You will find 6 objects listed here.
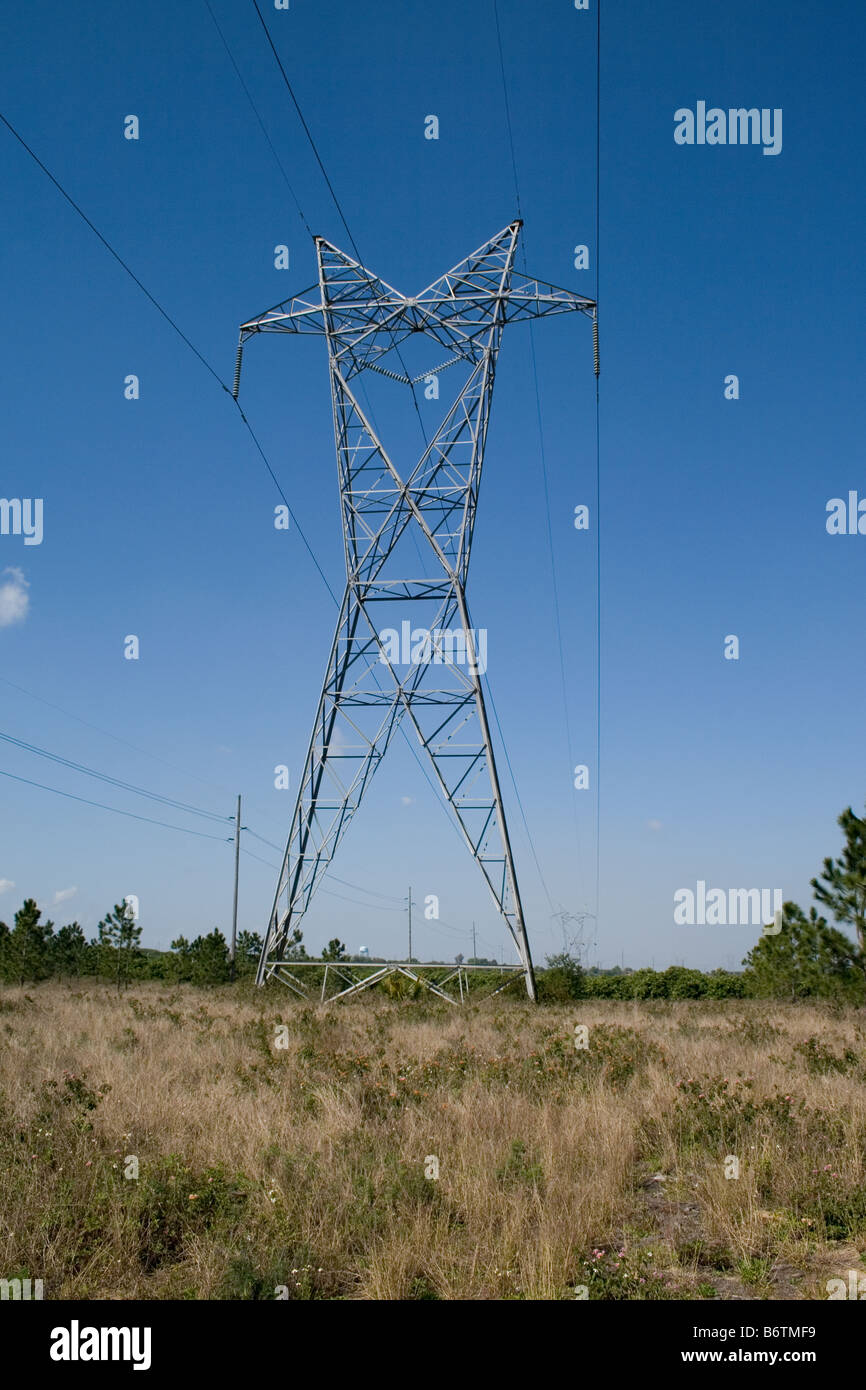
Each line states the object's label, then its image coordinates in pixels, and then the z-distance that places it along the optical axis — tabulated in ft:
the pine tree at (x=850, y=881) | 82.43
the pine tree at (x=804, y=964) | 85.35
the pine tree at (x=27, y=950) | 119.65
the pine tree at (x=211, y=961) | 125.39
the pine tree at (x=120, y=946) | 128.57
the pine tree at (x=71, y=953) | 141.90
